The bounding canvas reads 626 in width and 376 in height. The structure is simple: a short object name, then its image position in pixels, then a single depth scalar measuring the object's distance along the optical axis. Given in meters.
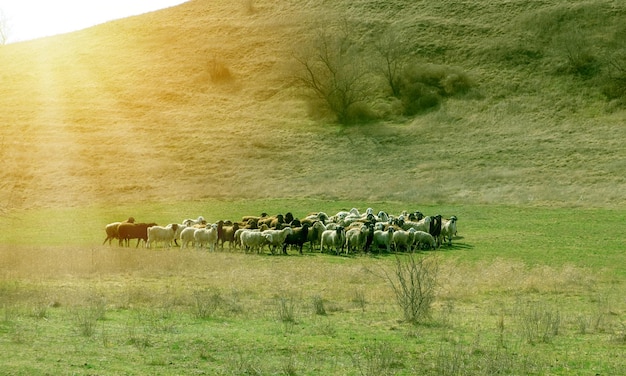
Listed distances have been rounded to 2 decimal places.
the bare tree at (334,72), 80.75
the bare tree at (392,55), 86.25
